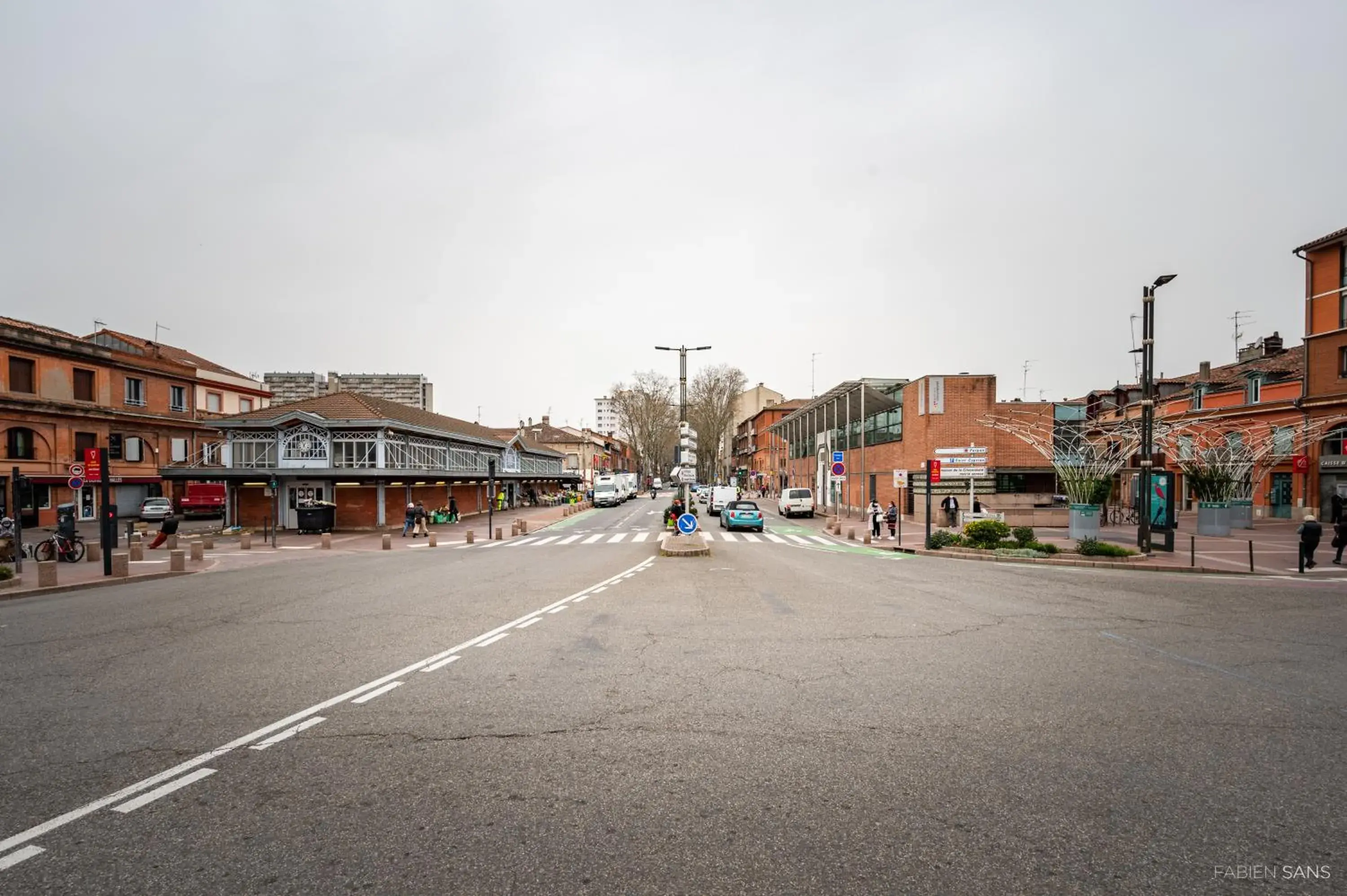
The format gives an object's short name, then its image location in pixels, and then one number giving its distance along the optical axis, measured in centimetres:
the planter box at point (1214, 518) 2450
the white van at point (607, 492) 5738
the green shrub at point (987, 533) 1938
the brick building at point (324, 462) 3012
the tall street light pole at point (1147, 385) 1748
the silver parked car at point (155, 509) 3616
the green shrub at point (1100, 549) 1709
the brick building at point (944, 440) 3095
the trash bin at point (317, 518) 2820
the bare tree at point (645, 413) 8619
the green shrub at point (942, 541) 2044
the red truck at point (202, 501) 4066
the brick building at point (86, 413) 3244
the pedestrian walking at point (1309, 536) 1484
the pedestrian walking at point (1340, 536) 1644
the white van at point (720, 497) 4272
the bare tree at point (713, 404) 8406
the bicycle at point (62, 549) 1742
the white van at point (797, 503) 3953
